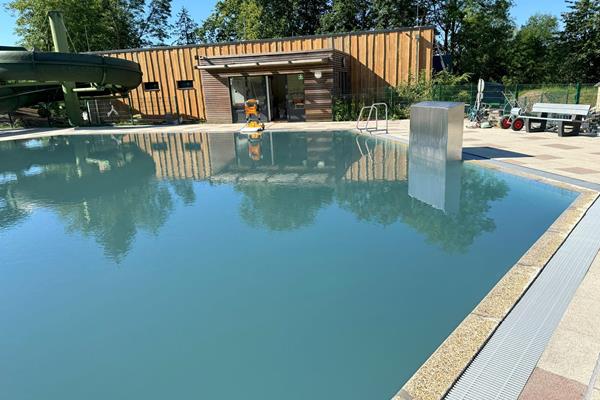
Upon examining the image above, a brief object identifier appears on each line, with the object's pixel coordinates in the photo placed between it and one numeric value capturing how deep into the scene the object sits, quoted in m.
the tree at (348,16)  31.25
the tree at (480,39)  34.41
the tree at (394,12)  29.98
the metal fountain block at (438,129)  7.57
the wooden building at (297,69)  17.69
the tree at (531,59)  36.62
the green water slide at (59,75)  16.80
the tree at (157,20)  41.09
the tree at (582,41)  29.66
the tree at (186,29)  45.69
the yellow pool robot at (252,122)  15.95
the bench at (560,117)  11.32
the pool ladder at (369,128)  14.59
